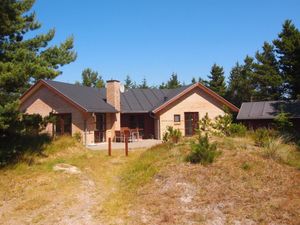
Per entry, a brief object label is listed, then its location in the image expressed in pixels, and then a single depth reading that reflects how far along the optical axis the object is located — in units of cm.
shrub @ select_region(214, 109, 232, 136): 1977
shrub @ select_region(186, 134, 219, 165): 1223
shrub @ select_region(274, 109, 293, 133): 1891
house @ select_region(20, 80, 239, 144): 2334
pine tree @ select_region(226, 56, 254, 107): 5271
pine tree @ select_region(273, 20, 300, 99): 2256
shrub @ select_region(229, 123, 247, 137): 1860
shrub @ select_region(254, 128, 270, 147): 1446
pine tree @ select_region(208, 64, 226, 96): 5356
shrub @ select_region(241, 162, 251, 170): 1128
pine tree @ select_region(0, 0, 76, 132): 1262
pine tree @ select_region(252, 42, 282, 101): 4003
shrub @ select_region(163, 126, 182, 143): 1692
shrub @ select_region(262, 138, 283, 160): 1255
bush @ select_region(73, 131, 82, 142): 2233
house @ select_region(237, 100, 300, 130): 2794
